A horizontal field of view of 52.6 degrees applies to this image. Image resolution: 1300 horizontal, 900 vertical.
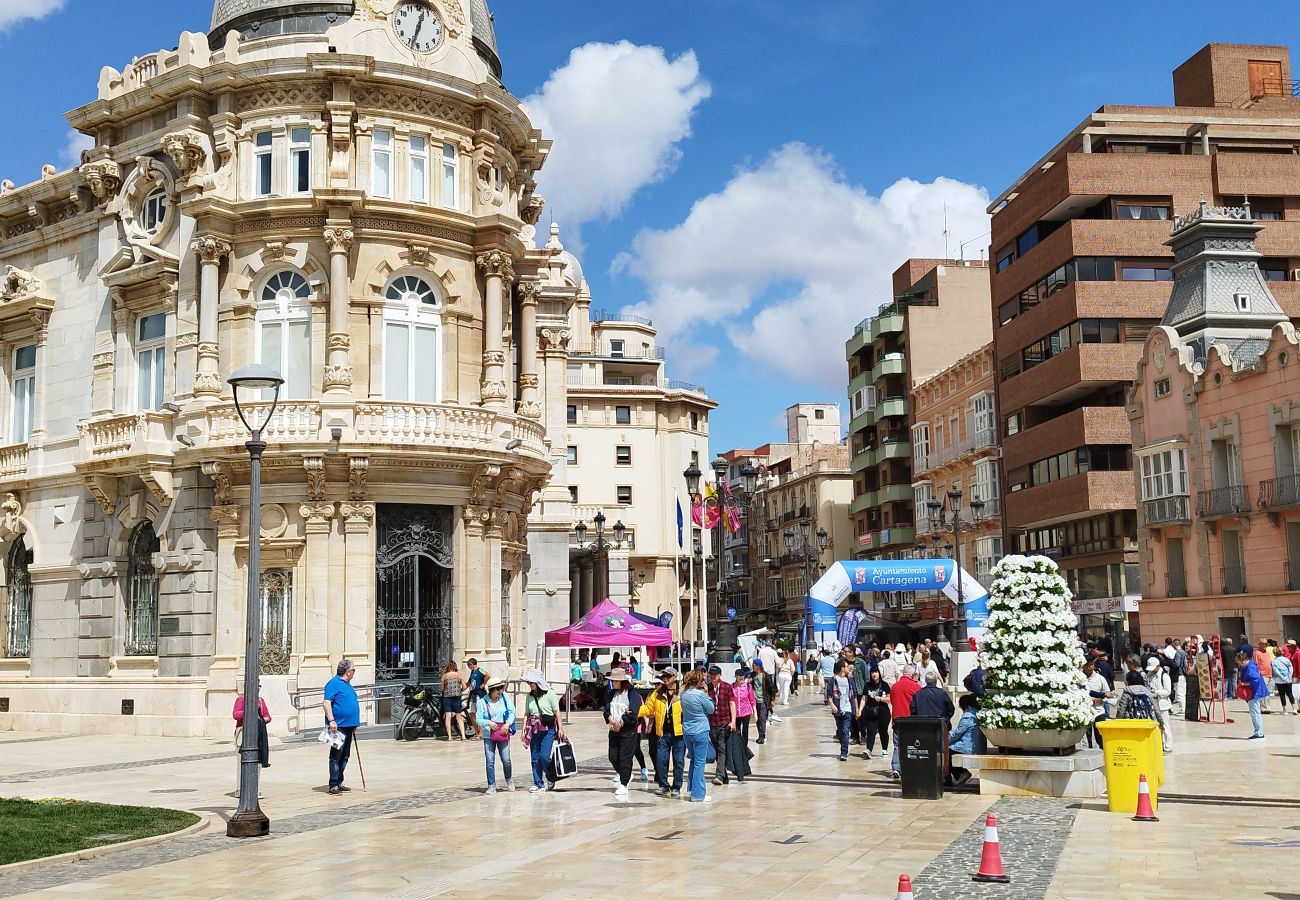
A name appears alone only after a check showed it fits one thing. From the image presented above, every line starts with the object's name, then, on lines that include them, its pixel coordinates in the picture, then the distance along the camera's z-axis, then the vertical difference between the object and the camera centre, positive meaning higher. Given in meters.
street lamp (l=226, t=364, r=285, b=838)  14.98 -0.47
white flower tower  17.23 -0.89
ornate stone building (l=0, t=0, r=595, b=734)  29.97 +5.98
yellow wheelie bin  15.73 -1.86
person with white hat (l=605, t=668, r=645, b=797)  17.95 -1.68
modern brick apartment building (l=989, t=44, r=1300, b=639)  53.00 +13.73
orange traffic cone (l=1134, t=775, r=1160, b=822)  15.01 -2.36
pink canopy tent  30.28 -0.45
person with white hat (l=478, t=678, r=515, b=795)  18.95 -1.56
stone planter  17.31 -1.81
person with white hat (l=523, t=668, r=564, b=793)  18.84 -1.58
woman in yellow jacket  18.22 -1.63
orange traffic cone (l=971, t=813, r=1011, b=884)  11.30 -2.24
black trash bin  17.38 -2.01
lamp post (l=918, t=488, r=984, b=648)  44.25 +3.60
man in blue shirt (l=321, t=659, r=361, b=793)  19.00 -1.42
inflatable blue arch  34.84 +0.62
